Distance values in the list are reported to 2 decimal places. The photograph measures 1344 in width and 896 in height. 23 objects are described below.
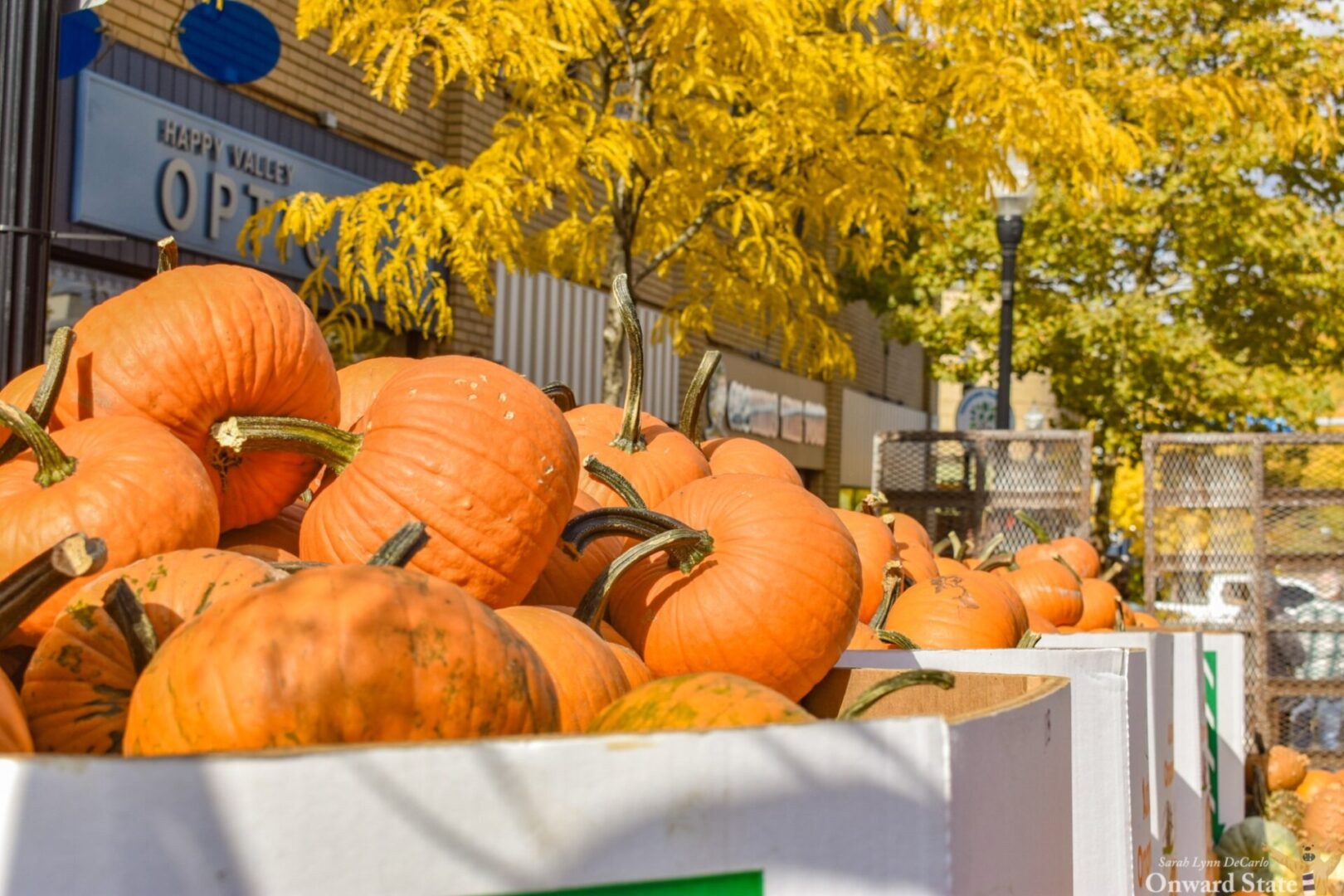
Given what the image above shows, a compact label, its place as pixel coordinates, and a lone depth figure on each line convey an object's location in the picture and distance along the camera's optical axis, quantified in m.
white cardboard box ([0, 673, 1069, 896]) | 0.89
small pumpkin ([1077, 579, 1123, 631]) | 5.88
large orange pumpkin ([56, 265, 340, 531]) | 2.07
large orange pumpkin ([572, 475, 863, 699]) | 2.13
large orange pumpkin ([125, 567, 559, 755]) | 1.16
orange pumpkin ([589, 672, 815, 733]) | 1.33
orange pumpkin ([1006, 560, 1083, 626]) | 5.25
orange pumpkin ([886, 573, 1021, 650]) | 3.14
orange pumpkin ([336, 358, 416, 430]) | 2.59
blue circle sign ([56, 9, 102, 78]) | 6.06
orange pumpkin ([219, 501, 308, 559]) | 2.15
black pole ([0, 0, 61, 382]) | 3.12
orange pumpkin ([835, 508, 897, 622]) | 3.36
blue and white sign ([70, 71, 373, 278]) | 6.87
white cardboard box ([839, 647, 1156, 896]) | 1.73
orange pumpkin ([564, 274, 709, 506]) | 2.75
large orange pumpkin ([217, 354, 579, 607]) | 1.95
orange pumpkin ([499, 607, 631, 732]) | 1.58
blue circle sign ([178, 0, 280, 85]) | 7.72
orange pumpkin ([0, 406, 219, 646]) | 1.78
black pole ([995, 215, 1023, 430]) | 9.78
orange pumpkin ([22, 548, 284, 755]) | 1.44
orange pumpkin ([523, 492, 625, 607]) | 2.22
